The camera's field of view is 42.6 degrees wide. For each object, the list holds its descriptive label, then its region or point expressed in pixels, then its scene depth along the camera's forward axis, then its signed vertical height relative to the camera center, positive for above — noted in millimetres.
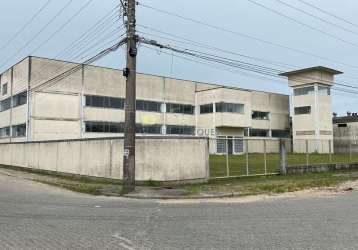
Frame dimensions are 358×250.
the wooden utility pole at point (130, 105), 19209 +2065
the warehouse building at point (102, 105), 56906 +6925
